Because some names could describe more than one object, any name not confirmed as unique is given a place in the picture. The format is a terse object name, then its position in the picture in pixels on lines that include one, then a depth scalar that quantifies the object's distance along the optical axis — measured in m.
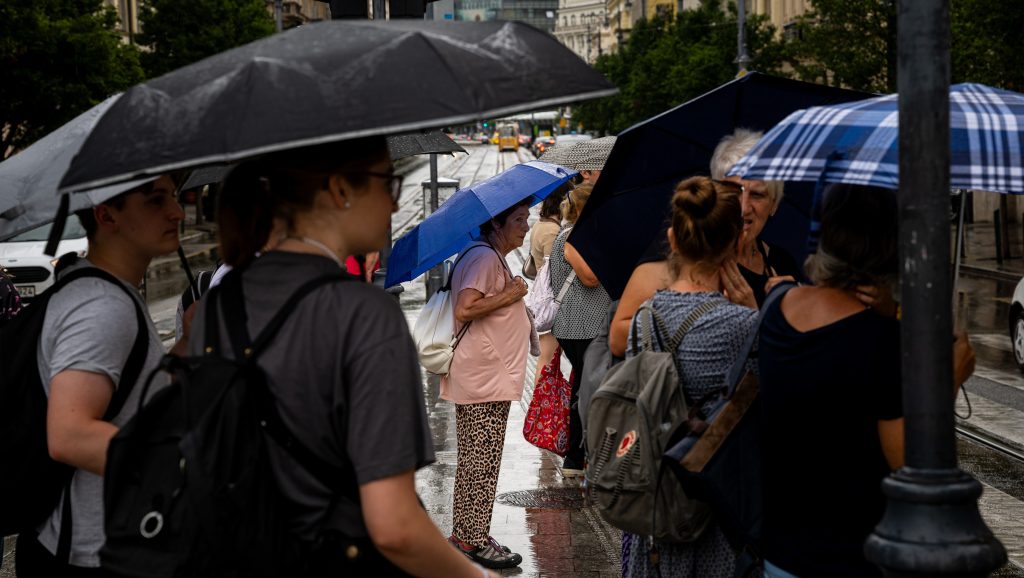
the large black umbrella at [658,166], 5.67
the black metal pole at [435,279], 18.25
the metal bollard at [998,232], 27.58
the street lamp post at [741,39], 38.66
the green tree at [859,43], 32.88
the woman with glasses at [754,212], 5.06
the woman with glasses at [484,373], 7.13
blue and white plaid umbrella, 3.83
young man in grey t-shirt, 3.24
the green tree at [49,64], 32.47
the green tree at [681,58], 49.41
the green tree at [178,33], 51.22
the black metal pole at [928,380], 3.28
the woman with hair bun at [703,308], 4.12
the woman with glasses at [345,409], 2.53
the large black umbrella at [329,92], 2.58
